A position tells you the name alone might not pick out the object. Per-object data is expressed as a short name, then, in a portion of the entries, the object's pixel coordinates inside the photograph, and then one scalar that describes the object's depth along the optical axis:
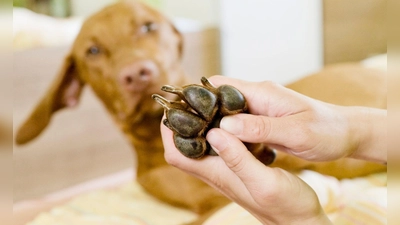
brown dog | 1.12
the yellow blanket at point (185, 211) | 0.80
